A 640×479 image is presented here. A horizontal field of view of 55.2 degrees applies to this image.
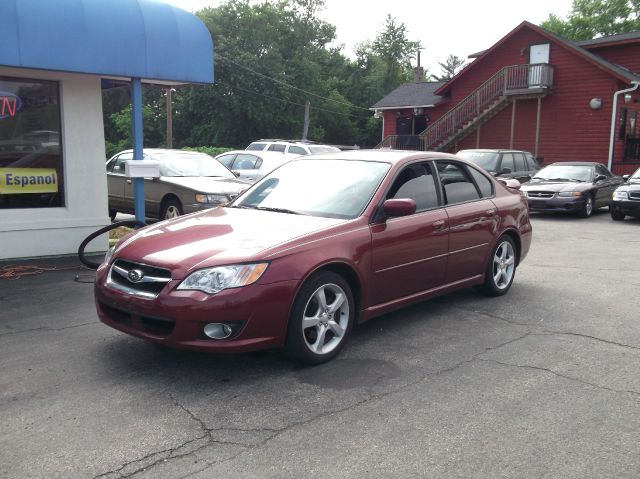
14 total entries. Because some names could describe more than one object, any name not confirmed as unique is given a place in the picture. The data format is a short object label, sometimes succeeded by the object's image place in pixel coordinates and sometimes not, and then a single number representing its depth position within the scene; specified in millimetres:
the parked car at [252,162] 15625
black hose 7023
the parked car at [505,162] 17344
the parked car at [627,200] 14180
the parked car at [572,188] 15102
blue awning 6871
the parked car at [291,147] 19706
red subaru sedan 4070
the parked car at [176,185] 10570
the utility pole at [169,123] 26969
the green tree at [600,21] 51625
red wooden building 25281
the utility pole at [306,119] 51231
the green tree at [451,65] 91112
